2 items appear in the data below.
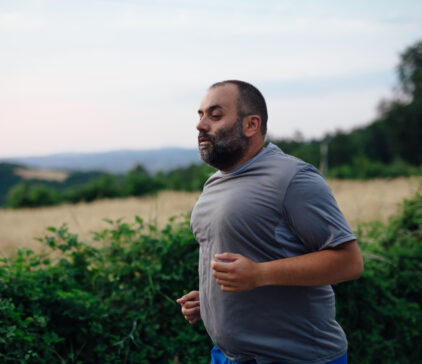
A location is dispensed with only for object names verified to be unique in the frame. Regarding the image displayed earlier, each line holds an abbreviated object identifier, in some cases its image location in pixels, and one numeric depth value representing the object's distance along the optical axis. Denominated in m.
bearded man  1.80
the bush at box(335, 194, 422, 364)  4.34
